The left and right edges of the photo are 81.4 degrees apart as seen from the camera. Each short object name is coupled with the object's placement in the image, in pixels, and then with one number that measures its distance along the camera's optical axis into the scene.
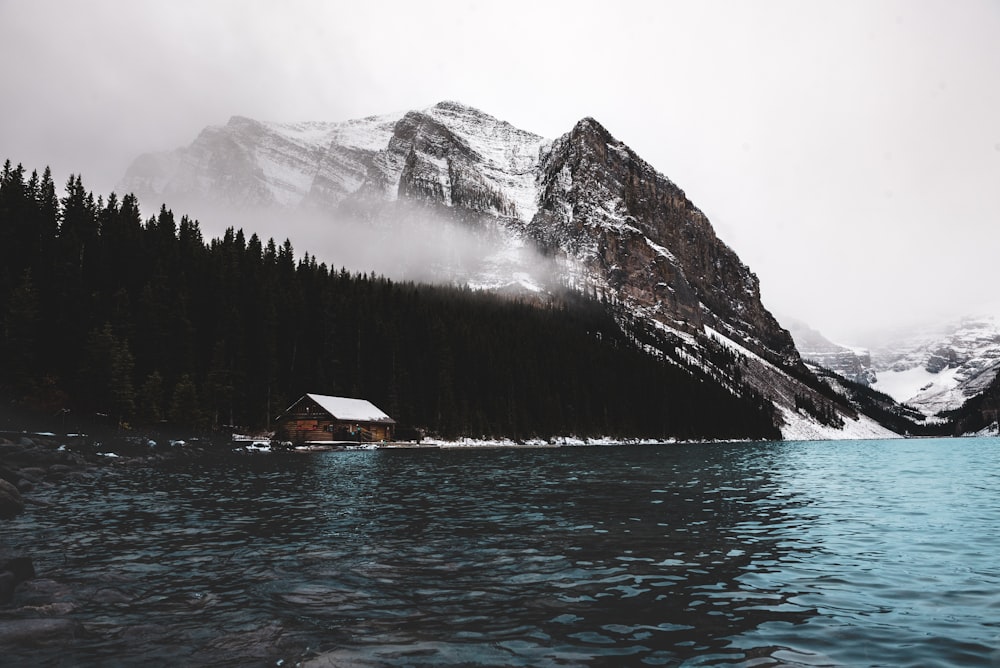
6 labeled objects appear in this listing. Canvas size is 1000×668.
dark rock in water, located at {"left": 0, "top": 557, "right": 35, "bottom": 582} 12.52
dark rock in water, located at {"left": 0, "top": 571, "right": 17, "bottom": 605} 11.23
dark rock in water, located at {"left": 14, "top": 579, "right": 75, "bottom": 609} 11.17
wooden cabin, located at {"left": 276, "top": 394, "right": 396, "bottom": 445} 88.75
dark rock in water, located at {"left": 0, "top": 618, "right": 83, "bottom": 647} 9.07
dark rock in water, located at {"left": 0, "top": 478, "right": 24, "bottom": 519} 22.34
